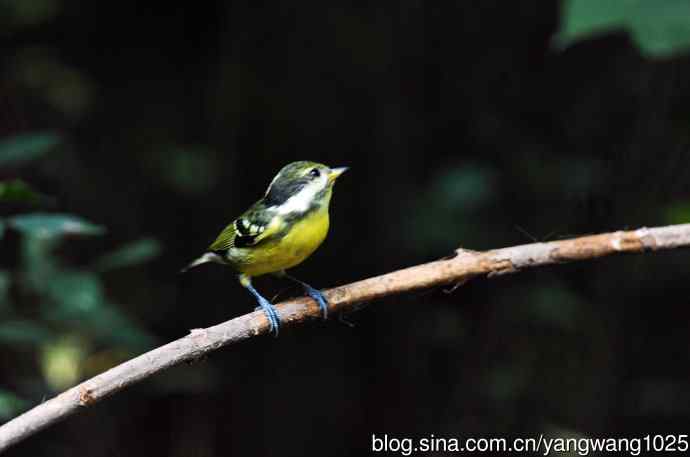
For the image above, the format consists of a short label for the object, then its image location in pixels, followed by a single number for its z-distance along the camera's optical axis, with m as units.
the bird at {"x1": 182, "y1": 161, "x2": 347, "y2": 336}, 5.94
